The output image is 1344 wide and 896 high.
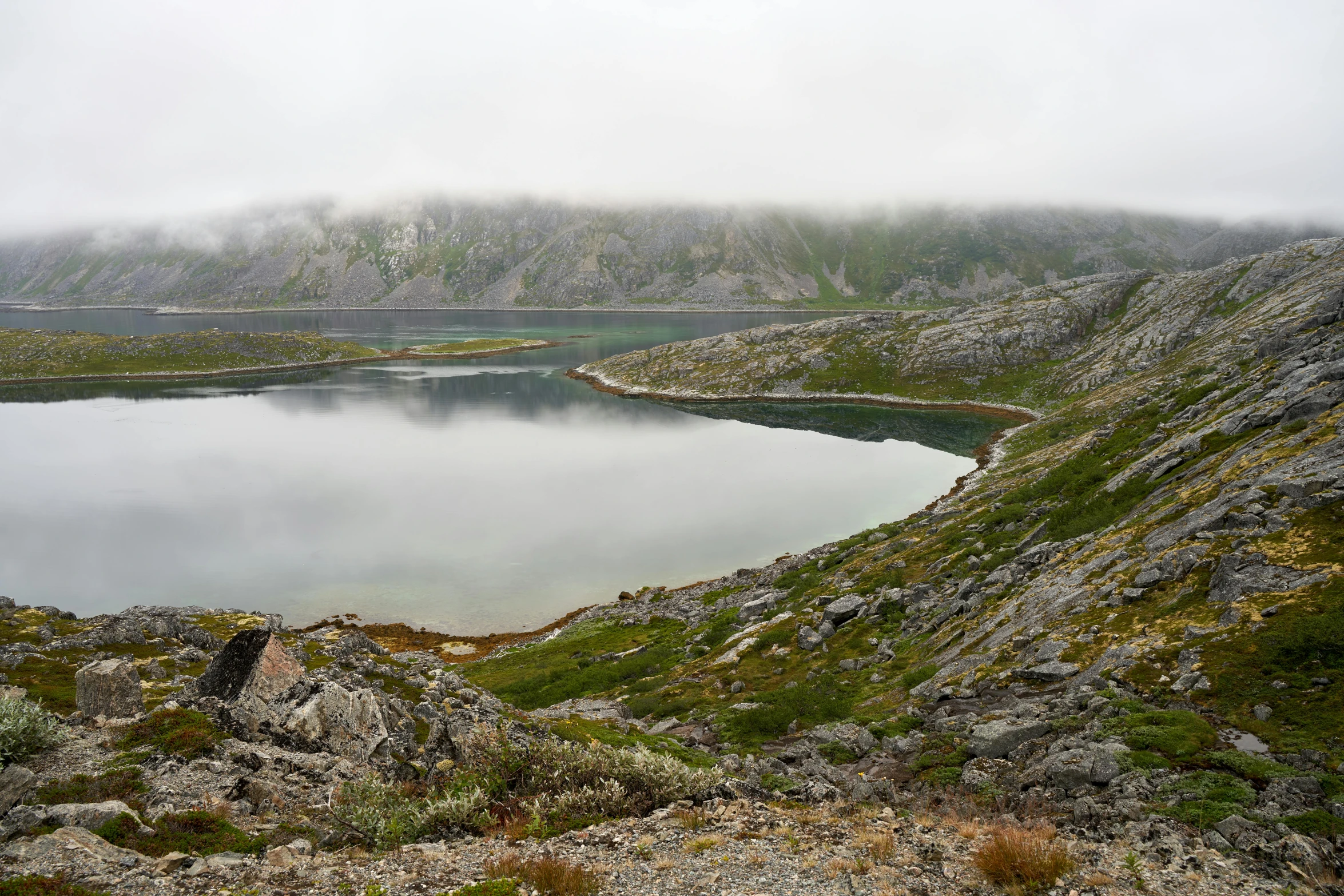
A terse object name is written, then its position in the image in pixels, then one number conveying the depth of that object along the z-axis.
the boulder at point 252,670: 18.33
